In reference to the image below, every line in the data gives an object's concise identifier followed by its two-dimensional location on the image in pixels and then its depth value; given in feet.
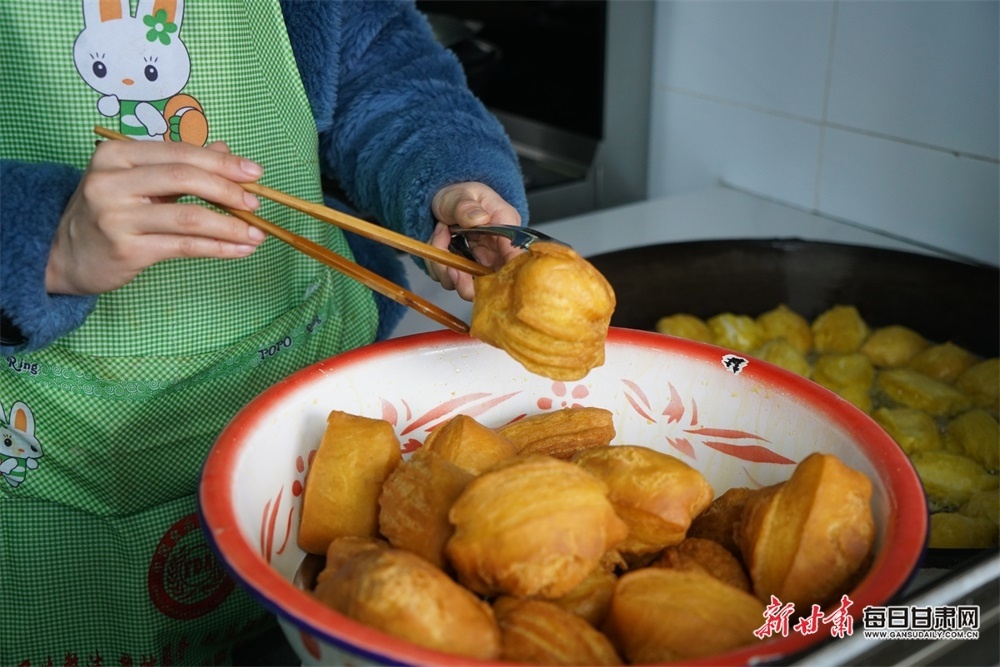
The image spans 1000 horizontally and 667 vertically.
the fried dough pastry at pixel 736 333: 3.96
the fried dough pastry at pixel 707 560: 1.69
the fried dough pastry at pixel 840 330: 3.92
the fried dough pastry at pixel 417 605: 1.39
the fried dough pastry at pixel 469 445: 1.89
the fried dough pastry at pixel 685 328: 3.87
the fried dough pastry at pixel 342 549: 1.67
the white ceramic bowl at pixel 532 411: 1.51
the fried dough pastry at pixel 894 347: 3.82
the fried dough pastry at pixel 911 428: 3.33
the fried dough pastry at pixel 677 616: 1.48
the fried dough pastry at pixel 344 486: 1.86
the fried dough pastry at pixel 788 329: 3.99
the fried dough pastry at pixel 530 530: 1.52
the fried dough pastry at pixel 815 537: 1.61
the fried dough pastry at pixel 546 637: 1.46
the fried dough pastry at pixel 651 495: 1.73
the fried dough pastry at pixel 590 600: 1.65
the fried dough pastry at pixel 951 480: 3.09
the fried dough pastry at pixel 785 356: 3.69
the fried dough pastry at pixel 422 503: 1.67
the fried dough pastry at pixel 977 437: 3.22
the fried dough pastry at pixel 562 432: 2.08
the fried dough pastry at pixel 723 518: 1.86
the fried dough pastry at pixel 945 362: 3.68
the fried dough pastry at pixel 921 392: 3.53
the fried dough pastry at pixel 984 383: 3.51
